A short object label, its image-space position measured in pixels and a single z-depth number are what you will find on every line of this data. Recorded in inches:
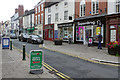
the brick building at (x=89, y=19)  557.3
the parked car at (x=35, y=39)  713.0
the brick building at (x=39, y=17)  1154.5
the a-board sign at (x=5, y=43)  484.8
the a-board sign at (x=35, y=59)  198.2
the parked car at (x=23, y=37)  881.3
